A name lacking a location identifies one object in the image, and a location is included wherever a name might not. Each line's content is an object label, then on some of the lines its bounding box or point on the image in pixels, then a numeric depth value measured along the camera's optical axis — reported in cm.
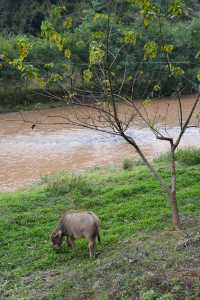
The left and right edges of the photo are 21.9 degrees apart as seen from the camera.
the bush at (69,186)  1047
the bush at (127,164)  1338
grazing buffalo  673
